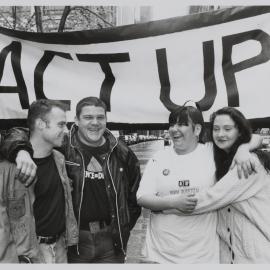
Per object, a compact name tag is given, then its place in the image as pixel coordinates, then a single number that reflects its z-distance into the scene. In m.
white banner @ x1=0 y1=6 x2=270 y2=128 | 3.02
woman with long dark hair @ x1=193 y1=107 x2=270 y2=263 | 2.44
